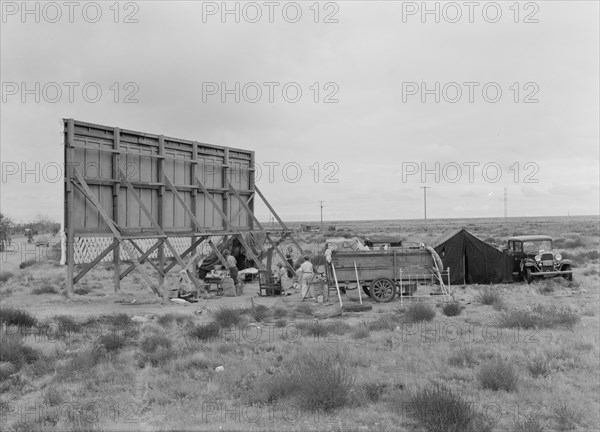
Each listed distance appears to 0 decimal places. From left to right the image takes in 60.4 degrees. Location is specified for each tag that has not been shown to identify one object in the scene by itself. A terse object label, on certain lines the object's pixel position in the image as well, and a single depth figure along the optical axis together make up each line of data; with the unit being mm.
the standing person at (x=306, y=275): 17516
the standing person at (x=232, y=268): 20141
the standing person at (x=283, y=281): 20014
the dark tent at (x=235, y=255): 23281
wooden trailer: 17078
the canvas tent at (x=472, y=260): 21750
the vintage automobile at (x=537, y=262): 21359
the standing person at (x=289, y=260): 24605
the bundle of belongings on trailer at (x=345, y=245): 17297
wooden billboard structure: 16938
